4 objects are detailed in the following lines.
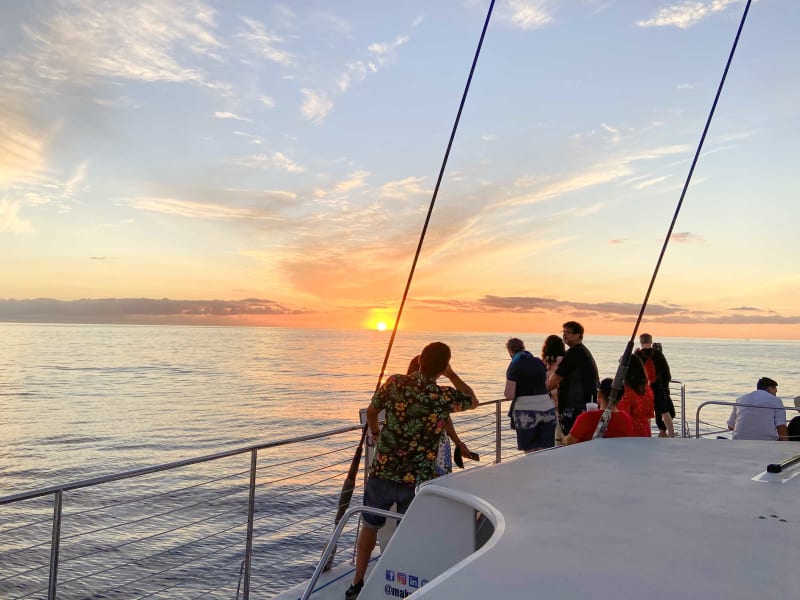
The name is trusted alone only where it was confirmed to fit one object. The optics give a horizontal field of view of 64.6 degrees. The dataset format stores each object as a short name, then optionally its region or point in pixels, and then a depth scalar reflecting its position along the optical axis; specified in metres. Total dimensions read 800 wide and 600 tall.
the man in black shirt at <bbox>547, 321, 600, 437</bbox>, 6.15
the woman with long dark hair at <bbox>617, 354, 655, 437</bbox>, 5.34
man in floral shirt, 3.78
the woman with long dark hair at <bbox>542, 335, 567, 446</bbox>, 6.82
